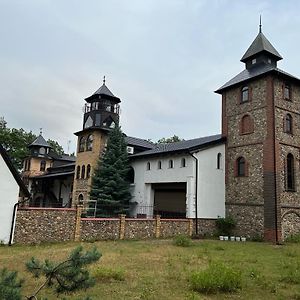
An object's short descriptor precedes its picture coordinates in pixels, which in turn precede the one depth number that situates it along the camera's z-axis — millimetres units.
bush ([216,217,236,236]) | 21844
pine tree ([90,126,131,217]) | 24969
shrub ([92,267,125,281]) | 8539
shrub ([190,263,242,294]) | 7579
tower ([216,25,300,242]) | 20234
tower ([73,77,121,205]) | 28609
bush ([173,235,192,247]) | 16297
